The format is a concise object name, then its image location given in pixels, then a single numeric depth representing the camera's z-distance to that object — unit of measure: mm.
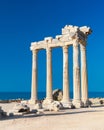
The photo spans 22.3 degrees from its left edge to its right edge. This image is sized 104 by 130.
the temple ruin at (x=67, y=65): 37219
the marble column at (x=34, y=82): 43531
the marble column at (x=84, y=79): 39219
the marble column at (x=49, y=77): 41781
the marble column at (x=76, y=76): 36719
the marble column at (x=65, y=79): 38844
